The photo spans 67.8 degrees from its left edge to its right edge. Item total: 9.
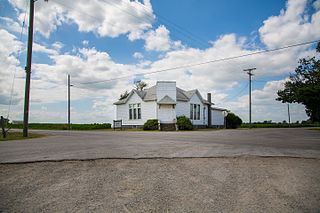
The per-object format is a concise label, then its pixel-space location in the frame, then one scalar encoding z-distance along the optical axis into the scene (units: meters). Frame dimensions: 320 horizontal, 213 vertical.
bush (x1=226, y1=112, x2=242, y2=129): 41.19
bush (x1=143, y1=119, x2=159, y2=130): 30.12
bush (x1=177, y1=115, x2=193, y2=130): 30.09
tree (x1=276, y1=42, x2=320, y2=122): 27.53
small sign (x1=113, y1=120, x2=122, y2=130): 33.94
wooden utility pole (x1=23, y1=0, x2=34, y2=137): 16.61
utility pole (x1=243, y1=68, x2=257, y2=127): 43.69
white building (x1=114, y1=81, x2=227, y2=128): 31.77
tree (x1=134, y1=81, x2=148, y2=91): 58.03
